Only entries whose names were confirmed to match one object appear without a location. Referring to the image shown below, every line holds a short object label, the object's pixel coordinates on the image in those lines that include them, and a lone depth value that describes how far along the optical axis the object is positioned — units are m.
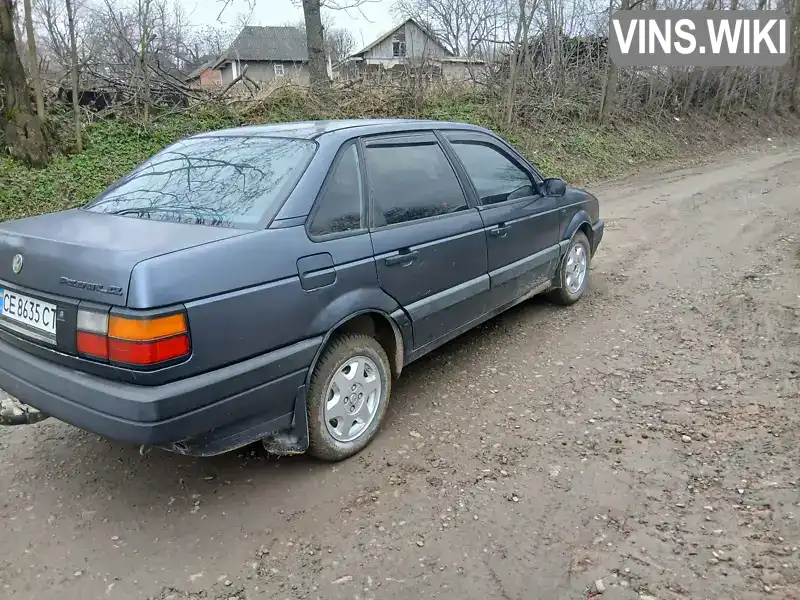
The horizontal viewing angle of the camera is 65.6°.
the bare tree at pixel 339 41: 39.22
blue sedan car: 2.49
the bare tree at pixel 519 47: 14.31
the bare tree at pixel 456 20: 17.68
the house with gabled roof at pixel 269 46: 45.28
